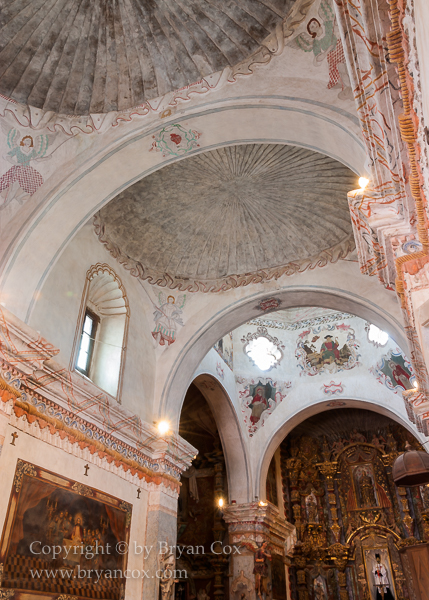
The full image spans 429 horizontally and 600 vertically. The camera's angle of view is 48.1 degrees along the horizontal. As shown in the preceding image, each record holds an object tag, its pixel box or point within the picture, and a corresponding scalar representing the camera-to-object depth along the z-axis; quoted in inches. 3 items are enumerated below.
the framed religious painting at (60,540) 233.3
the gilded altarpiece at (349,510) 642.2
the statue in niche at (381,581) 629.9
